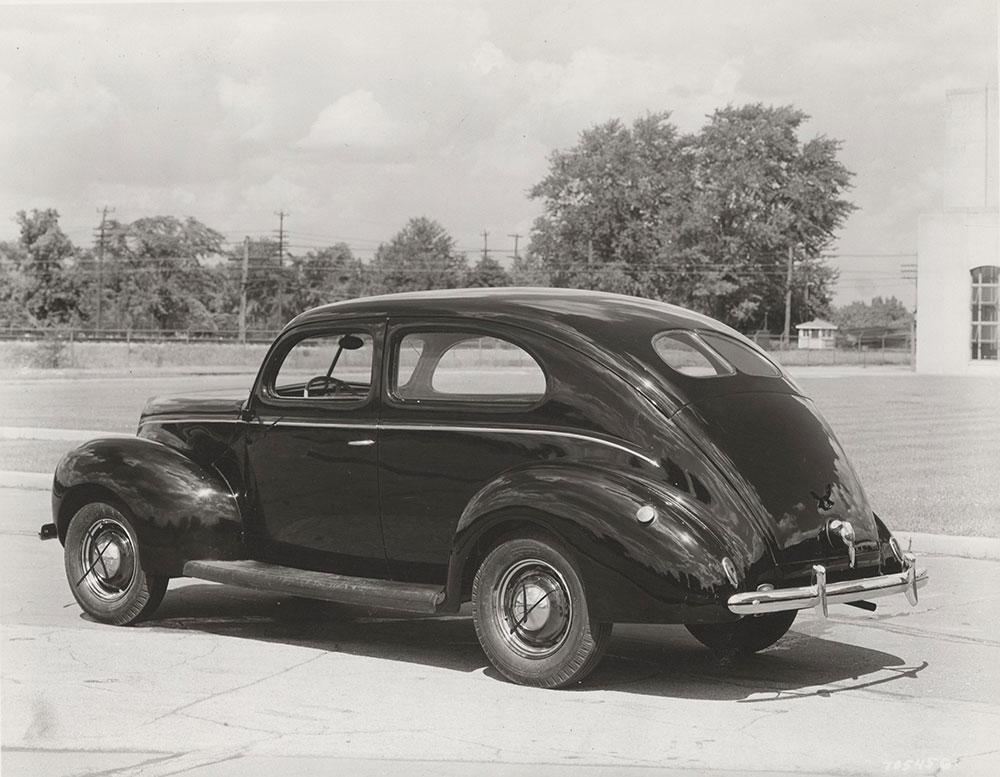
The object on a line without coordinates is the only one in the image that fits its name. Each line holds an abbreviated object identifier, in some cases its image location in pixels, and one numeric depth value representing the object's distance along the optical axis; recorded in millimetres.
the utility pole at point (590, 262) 78875
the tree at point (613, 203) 79688
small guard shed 106438
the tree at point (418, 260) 89750
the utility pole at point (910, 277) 63597
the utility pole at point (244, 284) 68106
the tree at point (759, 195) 75062
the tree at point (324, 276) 94438
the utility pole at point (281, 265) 88062
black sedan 6230
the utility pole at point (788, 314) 77125
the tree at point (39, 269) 70438
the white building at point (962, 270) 41250
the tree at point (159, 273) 82562
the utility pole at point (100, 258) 77625
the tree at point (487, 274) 86062
